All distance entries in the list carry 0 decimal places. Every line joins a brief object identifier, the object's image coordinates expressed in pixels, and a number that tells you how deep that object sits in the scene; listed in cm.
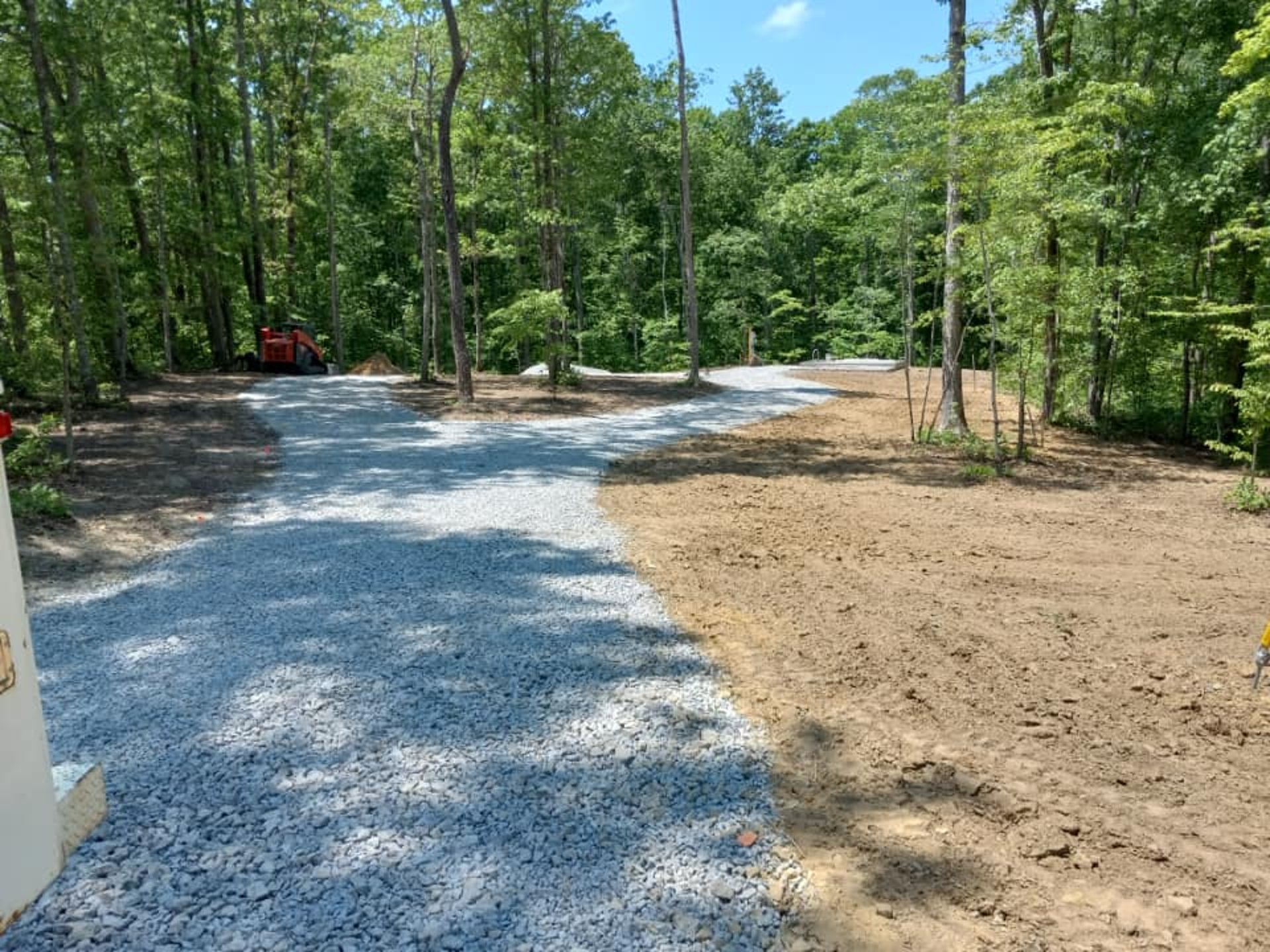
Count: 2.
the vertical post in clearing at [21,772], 108
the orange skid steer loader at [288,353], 1930
